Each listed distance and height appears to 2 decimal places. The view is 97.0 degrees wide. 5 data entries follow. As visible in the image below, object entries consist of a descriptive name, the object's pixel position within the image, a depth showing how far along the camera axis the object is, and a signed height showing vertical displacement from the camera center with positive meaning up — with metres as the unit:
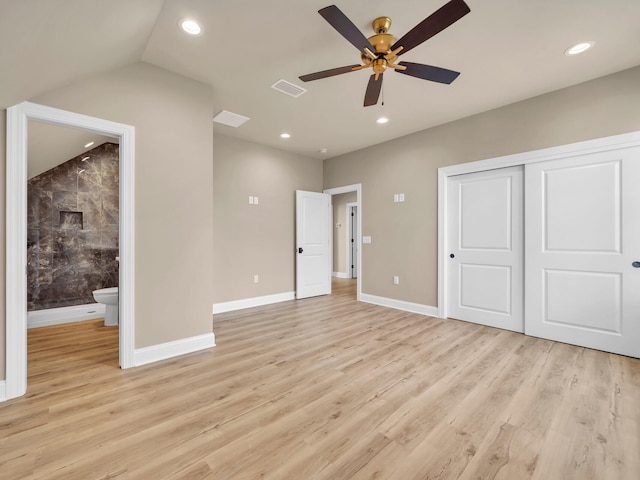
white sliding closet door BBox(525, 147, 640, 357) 2.75 -0.12
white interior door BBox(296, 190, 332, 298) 5.34 -0.08
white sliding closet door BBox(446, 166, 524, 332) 3.50 -0.11
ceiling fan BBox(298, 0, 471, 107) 1.63 +1.31
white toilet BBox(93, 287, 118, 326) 3.68 -0.81
